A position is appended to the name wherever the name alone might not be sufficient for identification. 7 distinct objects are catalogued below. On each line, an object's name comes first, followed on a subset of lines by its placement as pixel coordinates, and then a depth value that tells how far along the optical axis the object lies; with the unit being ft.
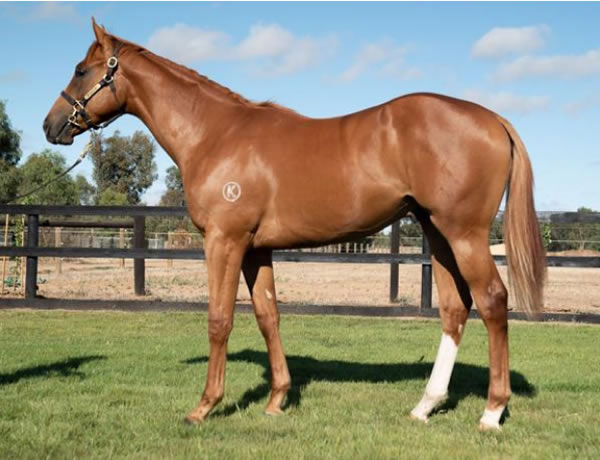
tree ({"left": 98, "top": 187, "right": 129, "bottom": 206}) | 182.80
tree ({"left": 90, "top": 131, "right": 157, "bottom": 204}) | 218.38
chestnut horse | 14.23
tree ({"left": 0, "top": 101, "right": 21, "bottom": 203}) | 136.46
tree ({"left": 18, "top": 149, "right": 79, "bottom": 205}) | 168.65
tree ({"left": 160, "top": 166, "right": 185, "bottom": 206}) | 228.53
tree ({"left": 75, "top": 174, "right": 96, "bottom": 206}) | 231.30
